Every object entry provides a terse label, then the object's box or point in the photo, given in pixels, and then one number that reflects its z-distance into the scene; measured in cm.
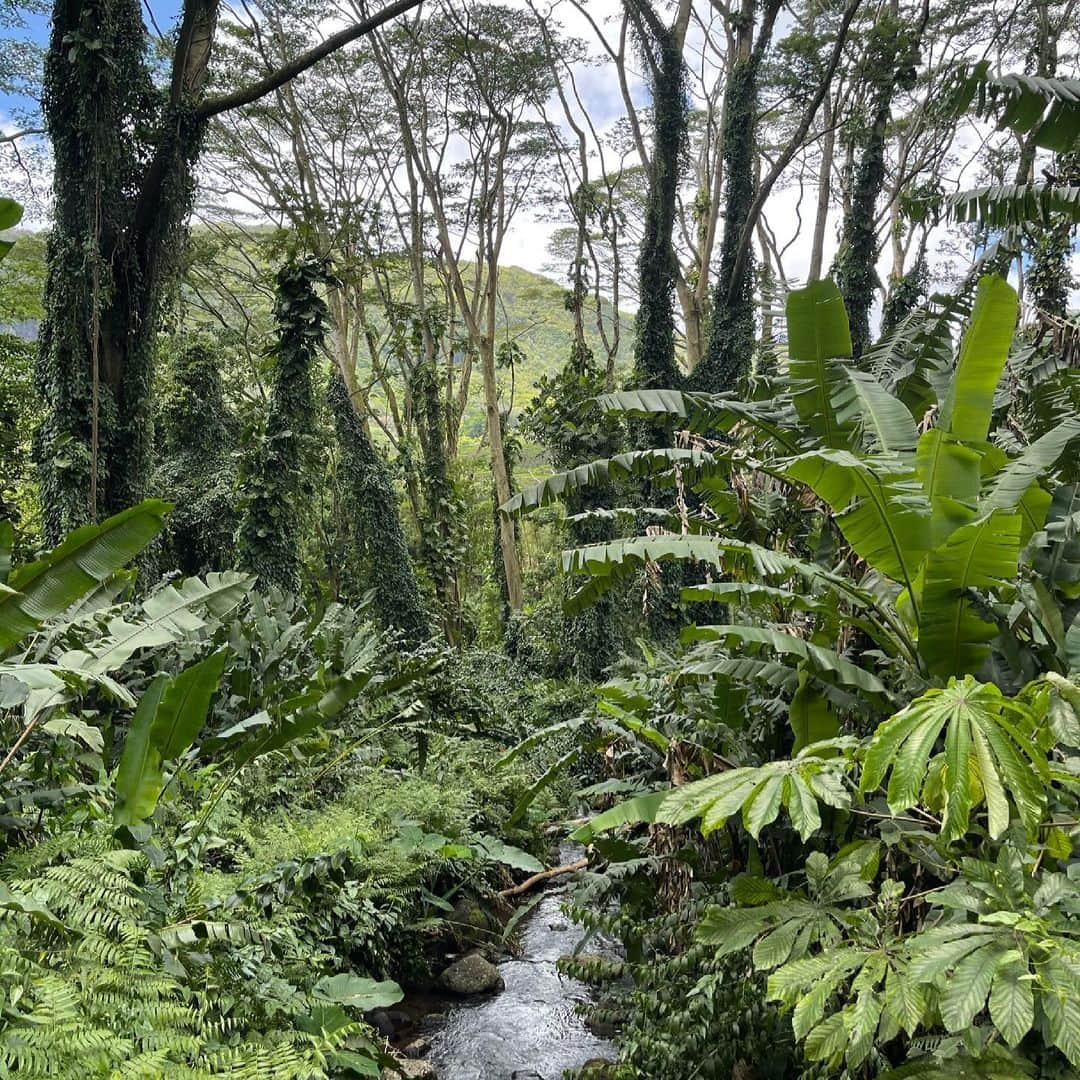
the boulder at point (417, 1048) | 445
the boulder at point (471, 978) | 515
